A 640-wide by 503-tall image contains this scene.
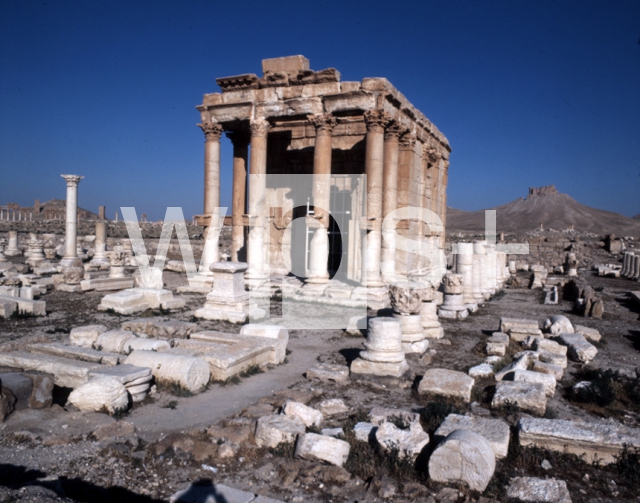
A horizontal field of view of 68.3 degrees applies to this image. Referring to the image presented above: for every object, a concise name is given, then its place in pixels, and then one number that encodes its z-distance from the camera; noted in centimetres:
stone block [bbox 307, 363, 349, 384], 677
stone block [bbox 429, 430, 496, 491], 393
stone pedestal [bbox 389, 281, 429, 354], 852
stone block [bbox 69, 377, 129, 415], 527
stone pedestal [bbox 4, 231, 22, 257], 2479
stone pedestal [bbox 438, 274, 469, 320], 1183
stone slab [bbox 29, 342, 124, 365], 663
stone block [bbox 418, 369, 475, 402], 611
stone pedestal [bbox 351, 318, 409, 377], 704
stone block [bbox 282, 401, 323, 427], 509
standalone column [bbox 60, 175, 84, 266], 1878
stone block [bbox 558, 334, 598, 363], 811
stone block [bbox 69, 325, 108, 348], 788
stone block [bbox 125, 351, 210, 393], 613
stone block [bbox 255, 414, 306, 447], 464
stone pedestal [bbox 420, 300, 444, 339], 962
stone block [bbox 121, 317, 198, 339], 869
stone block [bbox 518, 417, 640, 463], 453
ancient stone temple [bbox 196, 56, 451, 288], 1263
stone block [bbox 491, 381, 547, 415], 563
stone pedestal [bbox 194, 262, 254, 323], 1086
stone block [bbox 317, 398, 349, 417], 559
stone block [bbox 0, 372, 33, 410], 509
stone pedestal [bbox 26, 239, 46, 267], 1983
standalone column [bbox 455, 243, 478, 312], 1416
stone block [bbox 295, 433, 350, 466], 432
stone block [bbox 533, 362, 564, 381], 711
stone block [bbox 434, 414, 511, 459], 451
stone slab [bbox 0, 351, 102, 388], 603
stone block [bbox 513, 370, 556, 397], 636
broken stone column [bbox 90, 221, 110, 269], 2027
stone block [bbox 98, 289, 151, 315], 1125
